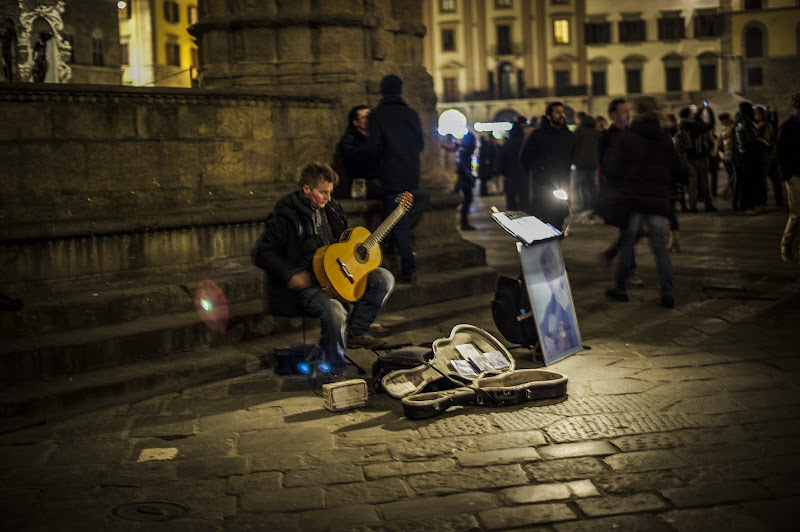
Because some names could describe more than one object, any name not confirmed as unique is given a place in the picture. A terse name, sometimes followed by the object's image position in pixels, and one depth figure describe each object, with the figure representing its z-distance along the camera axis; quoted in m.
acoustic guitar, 6.35
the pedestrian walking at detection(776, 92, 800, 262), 9.73
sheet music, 6.44
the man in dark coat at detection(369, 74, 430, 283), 8.83
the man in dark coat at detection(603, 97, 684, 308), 8.65
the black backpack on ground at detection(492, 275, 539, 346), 6.86
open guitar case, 5.57
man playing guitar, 6.28
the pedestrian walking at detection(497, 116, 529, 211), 14.09
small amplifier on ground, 5.69
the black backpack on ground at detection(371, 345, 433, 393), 6.08
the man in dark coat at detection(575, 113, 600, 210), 16.75
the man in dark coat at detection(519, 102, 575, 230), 10.56
